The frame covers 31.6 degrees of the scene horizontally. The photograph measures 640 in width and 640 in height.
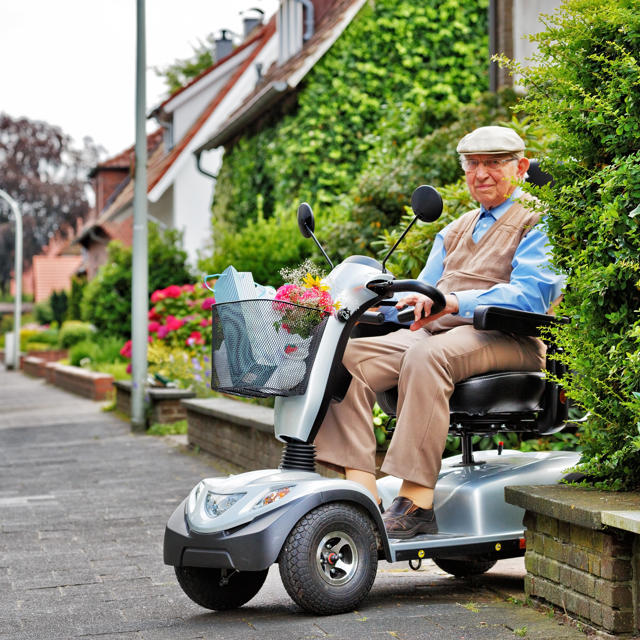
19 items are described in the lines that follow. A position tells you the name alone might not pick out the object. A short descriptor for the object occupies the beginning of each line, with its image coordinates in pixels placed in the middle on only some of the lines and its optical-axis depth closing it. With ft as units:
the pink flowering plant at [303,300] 13.32
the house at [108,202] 111.04
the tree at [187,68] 120.37
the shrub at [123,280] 72.28
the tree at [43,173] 170.81
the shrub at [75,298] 128.26
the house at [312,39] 41.42
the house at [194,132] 82.84
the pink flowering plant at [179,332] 45.14
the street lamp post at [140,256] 41.93
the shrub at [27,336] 133.82
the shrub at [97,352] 70.74
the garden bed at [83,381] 59.67
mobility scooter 12.85
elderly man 13.66
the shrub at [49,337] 122.21
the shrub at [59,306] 147.33
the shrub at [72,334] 101.29
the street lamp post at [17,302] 105.81
